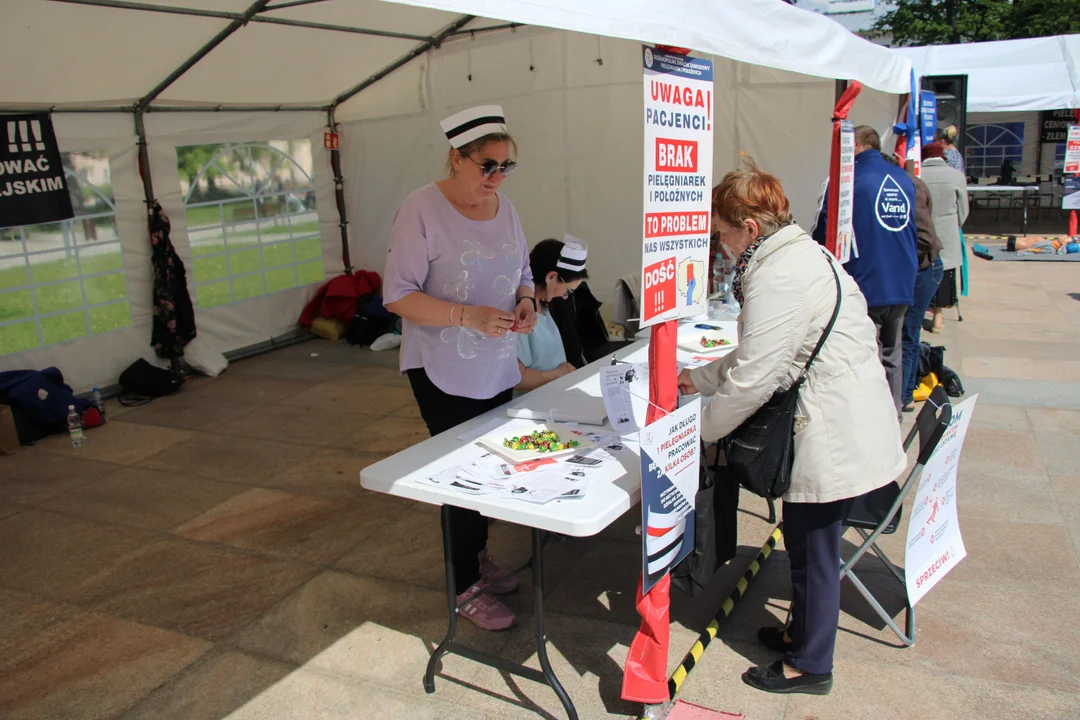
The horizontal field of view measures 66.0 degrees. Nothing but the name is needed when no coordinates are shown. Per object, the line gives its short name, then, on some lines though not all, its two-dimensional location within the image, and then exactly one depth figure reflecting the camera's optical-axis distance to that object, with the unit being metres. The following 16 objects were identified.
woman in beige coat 2.30
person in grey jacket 6.45
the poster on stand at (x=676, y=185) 2.16
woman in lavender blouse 2.70
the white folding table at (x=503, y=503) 2.18
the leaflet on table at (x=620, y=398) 2.74
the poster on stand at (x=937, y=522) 2.78
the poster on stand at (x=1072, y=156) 12.11
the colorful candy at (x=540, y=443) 2.65
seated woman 3.65
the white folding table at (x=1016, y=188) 13.89
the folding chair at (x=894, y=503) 2.71
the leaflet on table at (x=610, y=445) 2.61
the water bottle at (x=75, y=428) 5.53
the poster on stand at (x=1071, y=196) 12.35
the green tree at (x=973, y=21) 21.80
